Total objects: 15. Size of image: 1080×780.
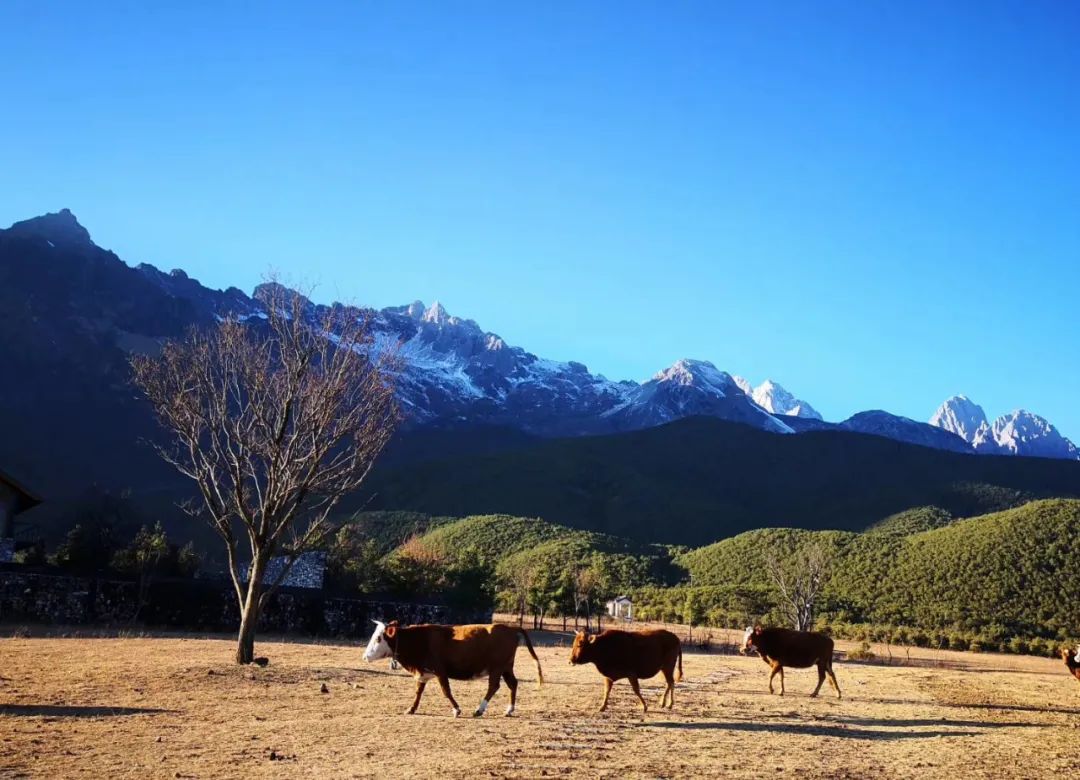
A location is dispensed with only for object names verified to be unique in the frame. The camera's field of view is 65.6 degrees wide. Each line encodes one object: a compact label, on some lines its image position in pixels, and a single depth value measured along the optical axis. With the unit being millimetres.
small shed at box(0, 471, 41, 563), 33000
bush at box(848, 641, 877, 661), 37188
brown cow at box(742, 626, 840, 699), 17328
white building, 52844
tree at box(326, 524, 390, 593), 39388
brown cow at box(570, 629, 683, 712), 13258
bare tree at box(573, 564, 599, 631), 47906
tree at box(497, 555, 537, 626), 50891
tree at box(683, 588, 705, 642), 50906
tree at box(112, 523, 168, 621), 32562
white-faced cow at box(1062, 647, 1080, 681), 20406
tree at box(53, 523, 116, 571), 33906
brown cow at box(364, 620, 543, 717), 12250
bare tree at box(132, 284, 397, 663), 18766
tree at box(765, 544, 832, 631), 44591
